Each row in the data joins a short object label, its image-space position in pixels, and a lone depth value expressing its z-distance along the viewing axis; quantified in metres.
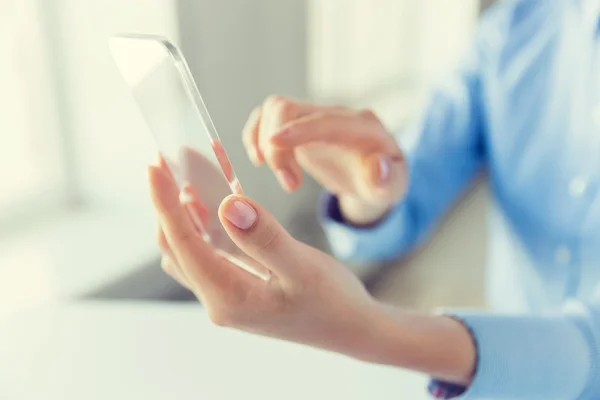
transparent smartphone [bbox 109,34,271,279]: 0.32
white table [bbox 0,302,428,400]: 0.51
